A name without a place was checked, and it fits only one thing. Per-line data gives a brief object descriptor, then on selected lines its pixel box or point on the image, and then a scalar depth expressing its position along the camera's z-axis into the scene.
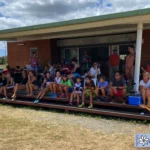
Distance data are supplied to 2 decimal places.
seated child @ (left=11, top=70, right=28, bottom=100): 6.15
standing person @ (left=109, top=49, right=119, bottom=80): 6.35
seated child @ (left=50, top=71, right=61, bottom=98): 5.54
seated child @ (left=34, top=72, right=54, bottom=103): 5.67
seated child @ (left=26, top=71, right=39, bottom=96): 5.97
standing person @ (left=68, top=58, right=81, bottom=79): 6.07
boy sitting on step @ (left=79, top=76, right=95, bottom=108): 4.92
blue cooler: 4.41
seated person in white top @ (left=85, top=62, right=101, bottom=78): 5.84
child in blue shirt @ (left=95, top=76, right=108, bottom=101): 4.87
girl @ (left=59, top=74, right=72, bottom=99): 5.35
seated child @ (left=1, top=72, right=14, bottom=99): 6.41
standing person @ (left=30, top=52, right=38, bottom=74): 7.90
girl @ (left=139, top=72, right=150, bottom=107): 4.27
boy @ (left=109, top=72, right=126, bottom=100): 4.65
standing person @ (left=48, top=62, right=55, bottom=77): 6.80
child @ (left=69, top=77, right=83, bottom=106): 5.08
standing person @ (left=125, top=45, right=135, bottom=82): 5.58
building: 4.60
